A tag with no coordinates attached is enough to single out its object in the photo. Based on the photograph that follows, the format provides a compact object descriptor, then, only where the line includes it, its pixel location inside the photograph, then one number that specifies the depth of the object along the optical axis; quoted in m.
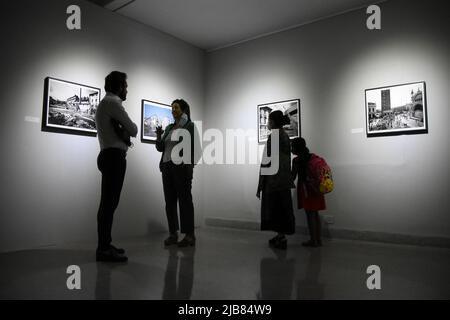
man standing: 2.62
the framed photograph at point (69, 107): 3.58
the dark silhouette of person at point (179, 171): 3.38
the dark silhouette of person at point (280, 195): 3.45
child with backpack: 3.59
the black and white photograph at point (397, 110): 3.71
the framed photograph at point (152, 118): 4.64
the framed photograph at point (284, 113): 4.65
